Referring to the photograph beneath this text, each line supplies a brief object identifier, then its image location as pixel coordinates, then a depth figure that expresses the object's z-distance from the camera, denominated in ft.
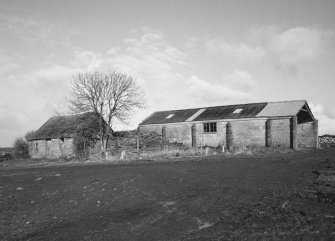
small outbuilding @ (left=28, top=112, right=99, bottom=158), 118.52
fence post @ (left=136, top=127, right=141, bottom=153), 101.30
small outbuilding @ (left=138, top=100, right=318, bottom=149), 100.73
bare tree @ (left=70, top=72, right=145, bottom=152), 112.68
